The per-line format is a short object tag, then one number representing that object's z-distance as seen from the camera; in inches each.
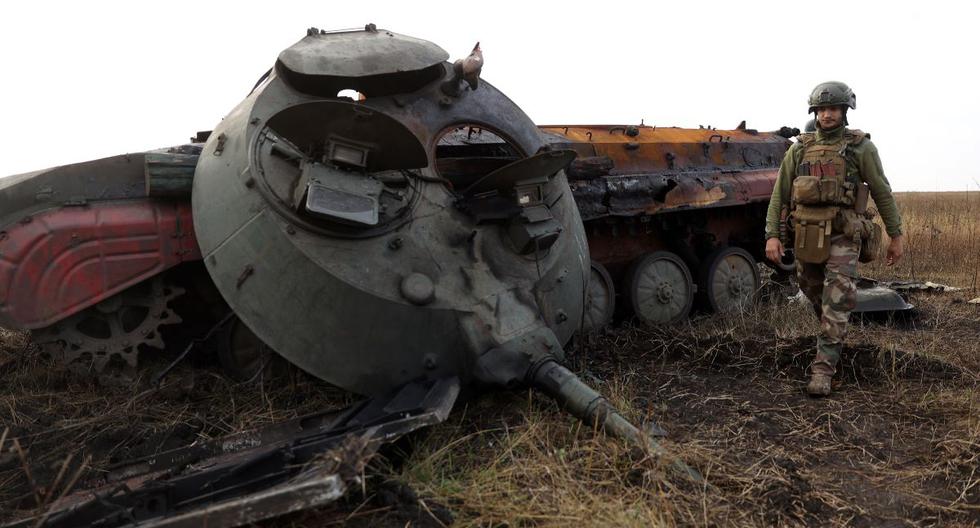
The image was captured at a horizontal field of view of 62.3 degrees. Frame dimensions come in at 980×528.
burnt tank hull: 281.1
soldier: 208.4
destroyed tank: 167.2
